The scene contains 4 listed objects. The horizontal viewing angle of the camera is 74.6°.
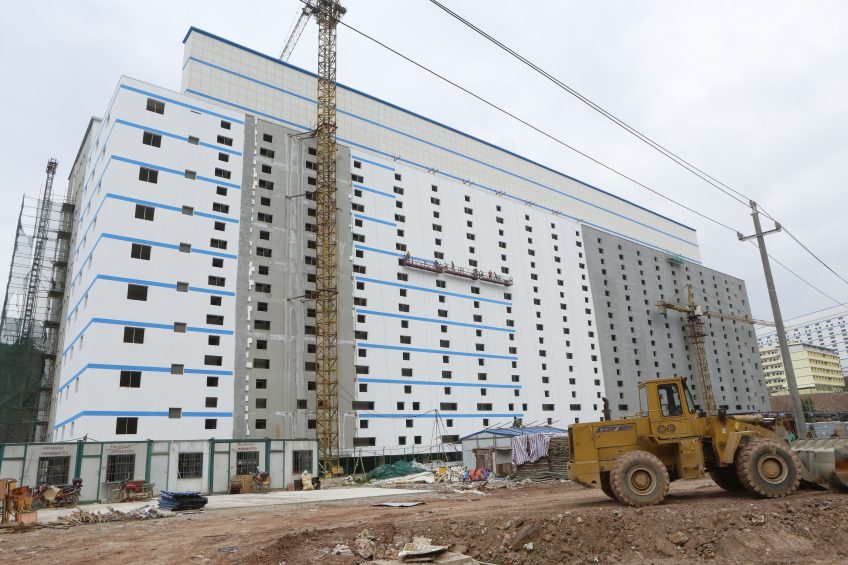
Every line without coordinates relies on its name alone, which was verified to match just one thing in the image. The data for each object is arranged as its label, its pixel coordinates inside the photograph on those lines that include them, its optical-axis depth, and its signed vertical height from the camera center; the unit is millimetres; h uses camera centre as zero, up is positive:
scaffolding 48281 +11845
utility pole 18453 +1730
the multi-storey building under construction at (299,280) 39375 +13572
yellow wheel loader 13258 -996
